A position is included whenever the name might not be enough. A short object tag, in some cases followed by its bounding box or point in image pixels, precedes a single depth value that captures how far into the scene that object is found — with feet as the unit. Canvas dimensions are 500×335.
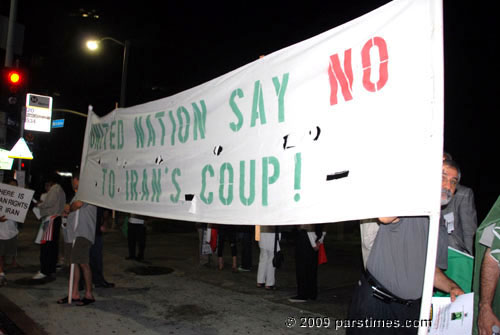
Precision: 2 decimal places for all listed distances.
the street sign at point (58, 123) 72.08
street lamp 57.47
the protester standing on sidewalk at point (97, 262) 22.70
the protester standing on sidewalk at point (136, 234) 31.24
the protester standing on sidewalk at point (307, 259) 20.86
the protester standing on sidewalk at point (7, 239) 22.72
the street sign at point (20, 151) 31.04
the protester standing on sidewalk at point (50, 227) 24.25
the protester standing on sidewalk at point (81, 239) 18.60
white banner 6.57
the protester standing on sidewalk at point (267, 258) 23.54
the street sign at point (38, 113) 43.65
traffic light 30.89
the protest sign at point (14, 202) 21.99
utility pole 33.62
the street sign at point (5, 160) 34.76
